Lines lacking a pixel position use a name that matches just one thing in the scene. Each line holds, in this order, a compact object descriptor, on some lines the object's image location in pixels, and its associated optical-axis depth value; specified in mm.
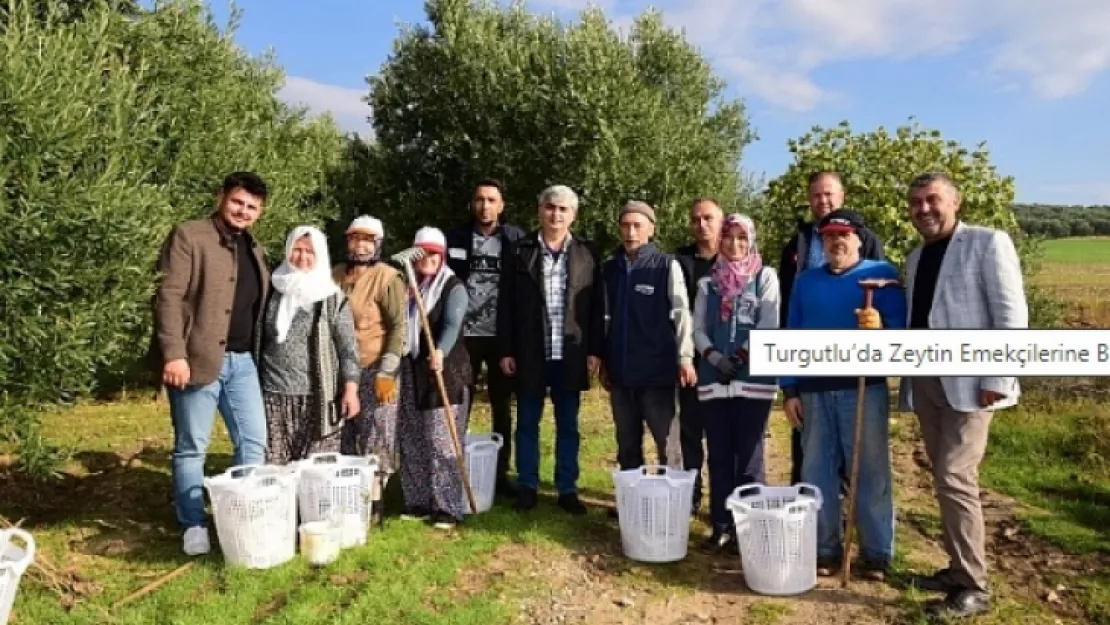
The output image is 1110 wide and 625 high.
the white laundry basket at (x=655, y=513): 5492
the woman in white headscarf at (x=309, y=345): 5629
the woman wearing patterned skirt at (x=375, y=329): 5875
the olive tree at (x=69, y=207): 5363
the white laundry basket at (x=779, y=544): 4918
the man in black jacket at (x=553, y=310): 6320
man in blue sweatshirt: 5172
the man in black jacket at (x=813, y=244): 5944
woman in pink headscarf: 5547
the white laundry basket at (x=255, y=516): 5156
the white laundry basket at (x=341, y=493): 5562
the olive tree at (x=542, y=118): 12984
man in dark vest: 6016
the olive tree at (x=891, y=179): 11680
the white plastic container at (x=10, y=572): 3799
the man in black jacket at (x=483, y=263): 6770
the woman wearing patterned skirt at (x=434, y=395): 6051
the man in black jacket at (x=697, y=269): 6211
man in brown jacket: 5352
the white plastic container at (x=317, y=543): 5395
